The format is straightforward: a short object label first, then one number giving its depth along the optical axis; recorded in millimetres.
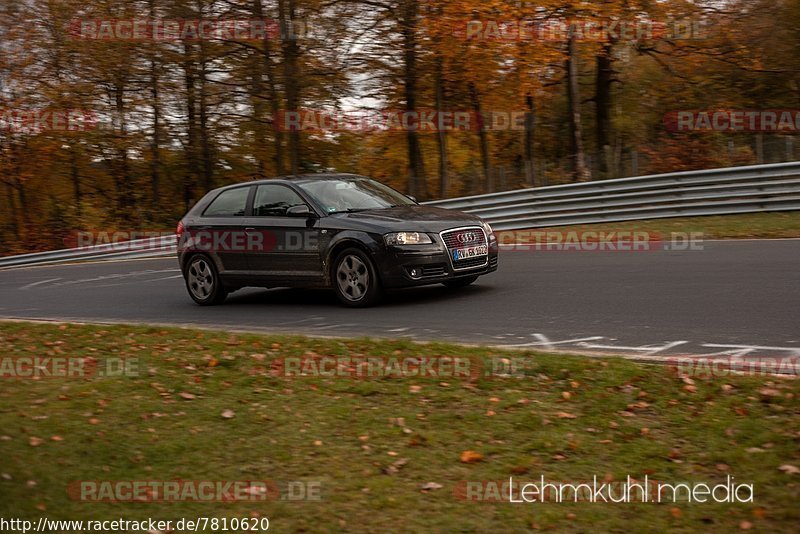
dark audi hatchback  11164
